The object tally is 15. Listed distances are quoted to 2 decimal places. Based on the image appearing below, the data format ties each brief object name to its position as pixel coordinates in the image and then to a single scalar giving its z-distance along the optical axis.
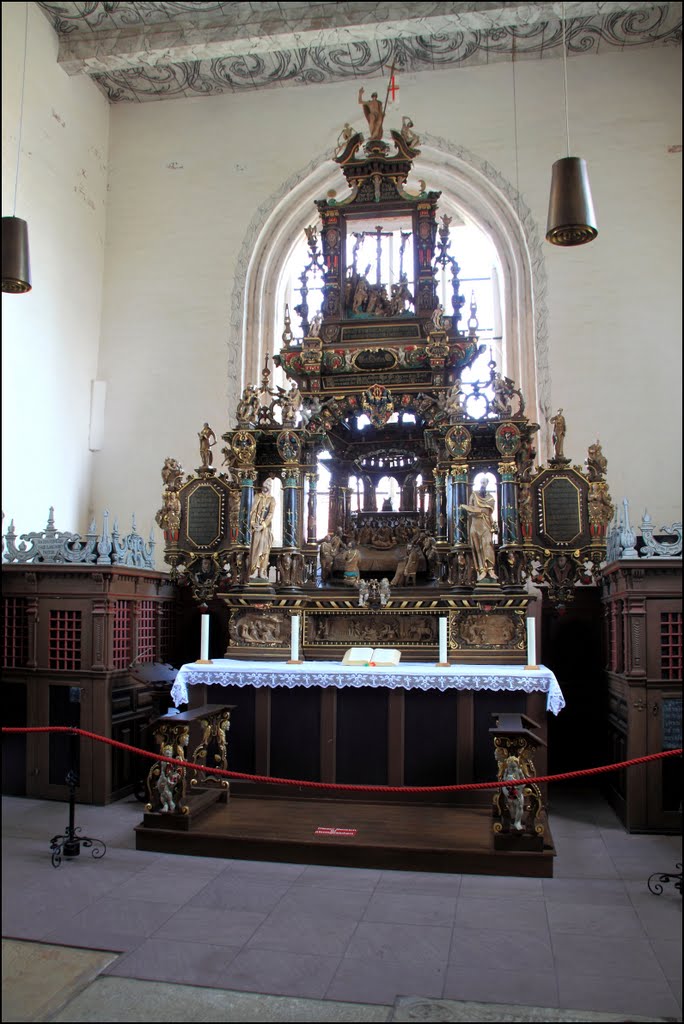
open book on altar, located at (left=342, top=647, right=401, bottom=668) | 7.55
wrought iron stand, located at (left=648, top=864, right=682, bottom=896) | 5.26
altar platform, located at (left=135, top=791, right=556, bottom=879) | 5.77
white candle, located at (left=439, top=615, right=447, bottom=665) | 7.70
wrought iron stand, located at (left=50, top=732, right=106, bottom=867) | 5.98
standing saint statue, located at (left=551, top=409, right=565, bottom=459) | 8.42
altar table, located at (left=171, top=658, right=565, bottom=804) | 7.29
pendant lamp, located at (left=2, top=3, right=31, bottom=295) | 6.30
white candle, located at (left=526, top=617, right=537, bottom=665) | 7.55
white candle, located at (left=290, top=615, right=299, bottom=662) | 8.01
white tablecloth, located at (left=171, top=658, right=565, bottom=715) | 7.22
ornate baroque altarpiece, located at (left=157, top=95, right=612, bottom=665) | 8.29
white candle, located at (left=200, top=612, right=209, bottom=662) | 7.87
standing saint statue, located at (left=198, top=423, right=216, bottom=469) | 9.09
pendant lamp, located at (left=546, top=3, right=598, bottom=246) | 5.45
